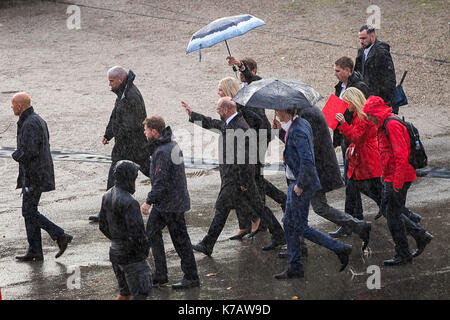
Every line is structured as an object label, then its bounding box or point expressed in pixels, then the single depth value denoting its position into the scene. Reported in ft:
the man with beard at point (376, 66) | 70.13
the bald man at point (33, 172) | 58.39
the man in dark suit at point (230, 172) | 57.11
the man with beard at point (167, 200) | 50.14
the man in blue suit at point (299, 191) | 50.21
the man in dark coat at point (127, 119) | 66.80
